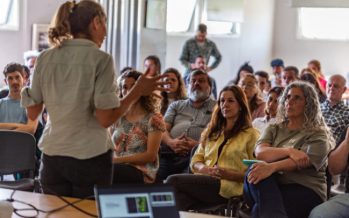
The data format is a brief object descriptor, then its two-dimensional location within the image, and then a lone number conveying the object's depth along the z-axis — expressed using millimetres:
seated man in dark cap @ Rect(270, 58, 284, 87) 9094
